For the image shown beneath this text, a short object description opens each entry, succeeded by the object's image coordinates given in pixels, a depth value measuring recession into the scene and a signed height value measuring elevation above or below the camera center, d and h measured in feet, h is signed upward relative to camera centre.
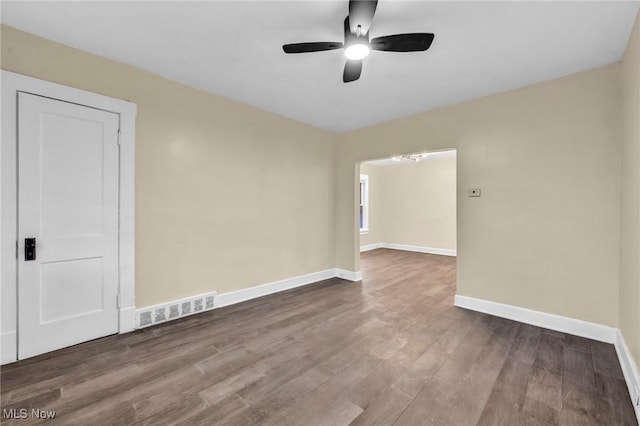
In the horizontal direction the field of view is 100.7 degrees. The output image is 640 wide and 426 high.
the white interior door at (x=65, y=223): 7.26 -0.30
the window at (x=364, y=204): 26.12 +0.89
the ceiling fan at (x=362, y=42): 5.77 +4.05
